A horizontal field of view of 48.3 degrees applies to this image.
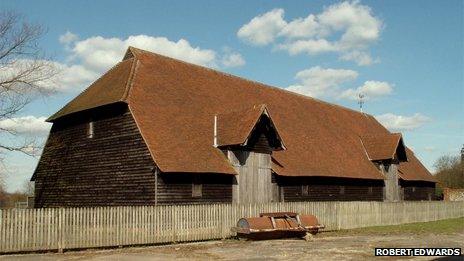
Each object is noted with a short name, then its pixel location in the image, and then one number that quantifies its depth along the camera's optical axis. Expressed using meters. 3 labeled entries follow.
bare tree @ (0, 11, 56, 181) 25.98
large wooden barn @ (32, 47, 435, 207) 25.52
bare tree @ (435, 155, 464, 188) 83.06
